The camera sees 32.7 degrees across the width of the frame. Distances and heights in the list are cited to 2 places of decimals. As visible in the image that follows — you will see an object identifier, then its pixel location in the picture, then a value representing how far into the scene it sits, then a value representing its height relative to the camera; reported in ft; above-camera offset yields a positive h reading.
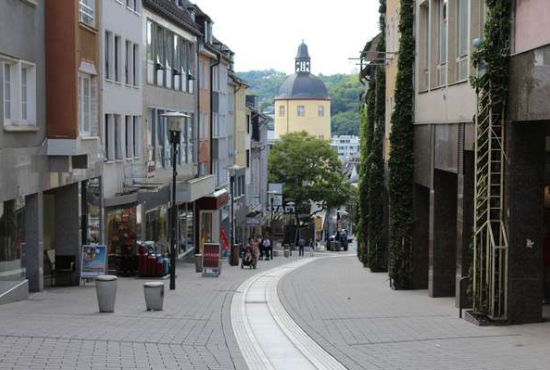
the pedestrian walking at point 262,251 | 186.19 -15.50
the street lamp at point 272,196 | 282.73 -6.95
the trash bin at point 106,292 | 58.13 -7.38
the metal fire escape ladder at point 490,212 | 52.95 -2.26
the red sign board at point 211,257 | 105.19 -9.39
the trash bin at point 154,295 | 60.80 -7.92
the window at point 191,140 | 160.25 +5.83
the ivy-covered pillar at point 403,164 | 87.71 +0.83
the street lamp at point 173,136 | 81.25 +3.34
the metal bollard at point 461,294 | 57.82 -7.53
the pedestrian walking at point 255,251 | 137.18 -11.39
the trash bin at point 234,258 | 148.25 -13.41
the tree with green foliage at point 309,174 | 291.58 -0.27
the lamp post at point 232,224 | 148.66 -9.34
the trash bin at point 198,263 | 118.13 -11.43
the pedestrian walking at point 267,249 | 183.14 -14.98
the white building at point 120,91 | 106.22 +10.06
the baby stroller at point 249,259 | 136.65 -12.52
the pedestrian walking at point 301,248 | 228.41 -18.38
